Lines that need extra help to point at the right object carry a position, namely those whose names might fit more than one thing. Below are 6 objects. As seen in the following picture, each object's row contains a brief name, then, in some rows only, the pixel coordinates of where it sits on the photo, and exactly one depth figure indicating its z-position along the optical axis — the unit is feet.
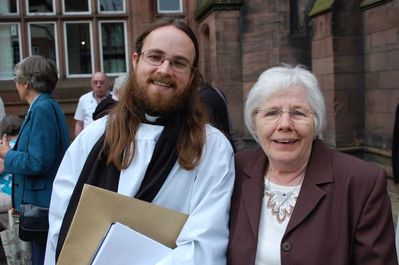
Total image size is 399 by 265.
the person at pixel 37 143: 10.55
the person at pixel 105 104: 16.84
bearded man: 6.61
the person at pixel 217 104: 12.56
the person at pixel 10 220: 12.48
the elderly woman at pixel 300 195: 6.19
